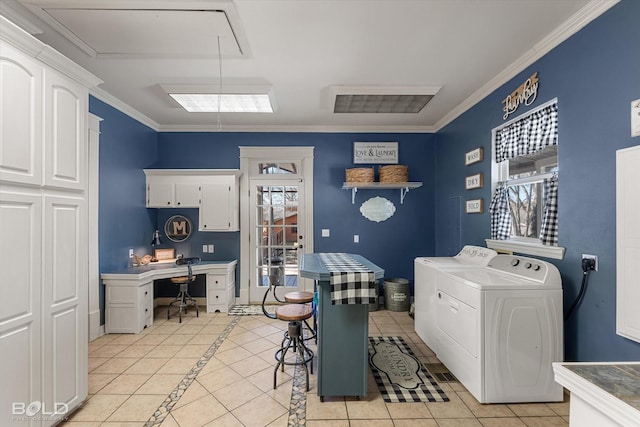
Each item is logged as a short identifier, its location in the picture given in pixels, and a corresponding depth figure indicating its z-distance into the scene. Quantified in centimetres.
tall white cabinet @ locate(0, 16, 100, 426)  149
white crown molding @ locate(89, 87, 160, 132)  309
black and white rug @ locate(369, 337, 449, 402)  211
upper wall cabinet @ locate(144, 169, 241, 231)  399
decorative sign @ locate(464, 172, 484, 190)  312
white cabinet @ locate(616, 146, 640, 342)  156
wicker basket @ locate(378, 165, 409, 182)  400
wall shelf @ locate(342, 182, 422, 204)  398
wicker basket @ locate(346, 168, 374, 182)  398
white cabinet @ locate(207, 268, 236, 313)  391
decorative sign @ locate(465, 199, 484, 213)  312
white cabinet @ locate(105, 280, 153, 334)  323
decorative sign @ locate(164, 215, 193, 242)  422
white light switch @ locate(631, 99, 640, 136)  158
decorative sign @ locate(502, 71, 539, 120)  233
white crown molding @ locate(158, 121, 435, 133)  426
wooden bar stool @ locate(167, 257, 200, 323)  363
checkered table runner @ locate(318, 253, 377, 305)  191
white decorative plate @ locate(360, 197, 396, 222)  434
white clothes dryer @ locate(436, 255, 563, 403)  195
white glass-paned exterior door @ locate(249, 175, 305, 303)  434
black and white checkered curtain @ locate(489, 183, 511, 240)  279
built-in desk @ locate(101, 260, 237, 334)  323
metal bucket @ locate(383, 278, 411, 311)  401
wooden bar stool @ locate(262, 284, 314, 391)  221
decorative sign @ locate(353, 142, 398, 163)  432
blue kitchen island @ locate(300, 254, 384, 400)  203
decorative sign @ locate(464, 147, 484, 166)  310
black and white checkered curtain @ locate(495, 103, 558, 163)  219
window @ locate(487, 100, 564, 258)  219
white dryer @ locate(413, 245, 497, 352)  267
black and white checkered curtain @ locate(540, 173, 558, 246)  215
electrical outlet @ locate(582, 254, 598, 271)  182
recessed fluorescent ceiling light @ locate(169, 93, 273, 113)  305
